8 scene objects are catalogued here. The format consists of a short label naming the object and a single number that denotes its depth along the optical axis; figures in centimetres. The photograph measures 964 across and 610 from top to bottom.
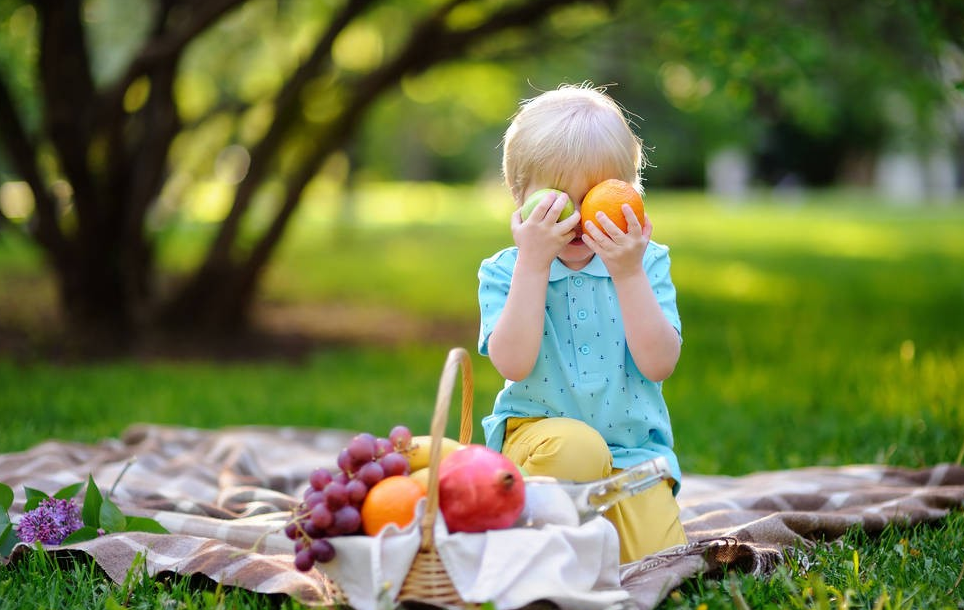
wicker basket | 214
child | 245
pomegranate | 219
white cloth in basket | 213
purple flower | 268
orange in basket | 221
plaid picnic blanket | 251
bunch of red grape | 220
